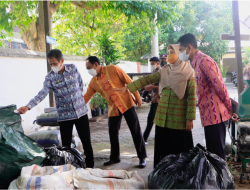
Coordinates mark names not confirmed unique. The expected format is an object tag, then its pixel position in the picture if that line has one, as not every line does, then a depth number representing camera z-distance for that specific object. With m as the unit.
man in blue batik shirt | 3.67
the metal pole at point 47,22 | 5.91
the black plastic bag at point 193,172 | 2.50
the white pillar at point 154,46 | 14.80
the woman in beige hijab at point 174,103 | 3.13
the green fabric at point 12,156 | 2.81
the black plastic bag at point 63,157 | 3.14
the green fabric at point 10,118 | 3.30
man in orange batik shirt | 4.06
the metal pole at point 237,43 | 4.77
